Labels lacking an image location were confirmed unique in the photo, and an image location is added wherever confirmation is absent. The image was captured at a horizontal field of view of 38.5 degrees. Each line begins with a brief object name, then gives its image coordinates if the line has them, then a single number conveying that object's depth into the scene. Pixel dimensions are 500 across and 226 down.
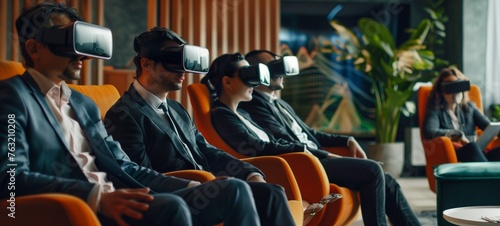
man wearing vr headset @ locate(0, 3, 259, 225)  1.68
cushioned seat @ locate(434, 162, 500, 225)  3.49
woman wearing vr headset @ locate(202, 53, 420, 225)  3.05
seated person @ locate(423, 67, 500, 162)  4.21
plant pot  6.17
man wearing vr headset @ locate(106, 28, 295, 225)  2.31
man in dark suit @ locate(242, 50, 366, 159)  3.40
